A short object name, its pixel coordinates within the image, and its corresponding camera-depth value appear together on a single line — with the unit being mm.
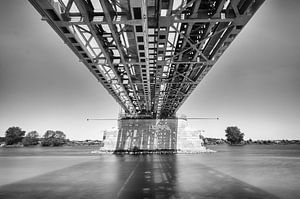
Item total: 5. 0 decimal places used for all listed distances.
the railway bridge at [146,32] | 11523
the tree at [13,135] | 167250
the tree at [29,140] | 172625
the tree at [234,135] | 165750
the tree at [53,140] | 177150
